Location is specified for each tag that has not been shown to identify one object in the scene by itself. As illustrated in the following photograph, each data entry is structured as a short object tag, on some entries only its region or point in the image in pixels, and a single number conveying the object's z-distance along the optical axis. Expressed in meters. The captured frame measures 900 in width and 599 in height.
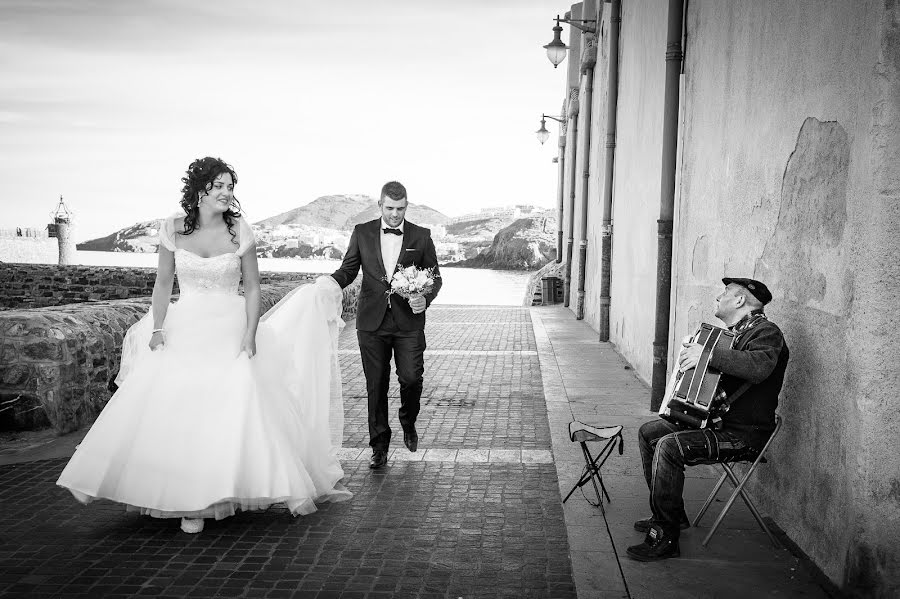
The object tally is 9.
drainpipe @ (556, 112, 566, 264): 33.97
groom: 6.04
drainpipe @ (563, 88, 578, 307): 24.66
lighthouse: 45.88
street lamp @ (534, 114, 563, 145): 30.56
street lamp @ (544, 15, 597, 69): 19.28
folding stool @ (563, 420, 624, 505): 4.83
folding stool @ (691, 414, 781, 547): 4.25
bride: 4.59
